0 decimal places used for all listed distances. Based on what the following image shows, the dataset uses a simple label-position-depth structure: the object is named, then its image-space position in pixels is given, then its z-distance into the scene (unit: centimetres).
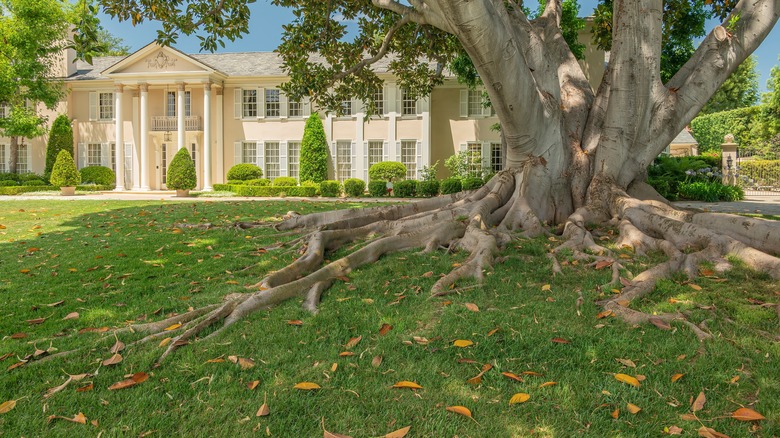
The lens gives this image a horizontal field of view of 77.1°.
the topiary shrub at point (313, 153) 2494
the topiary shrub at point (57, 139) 2681
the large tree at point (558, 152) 473
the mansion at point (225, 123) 2522
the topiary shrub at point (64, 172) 2095
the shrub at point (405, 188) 2142
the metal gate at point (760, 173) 2446
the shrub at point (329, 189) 2255
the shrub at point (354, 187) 2233
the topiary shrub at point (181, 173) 2150
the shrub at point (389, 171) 2411
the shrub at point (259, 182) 2395
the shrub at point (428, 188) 2113
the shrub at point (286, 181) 2425
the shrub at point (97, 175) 2681
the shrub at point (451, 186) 2106
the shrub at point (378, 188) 2235
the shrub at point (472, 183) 2086
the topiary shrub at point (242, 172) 2539
